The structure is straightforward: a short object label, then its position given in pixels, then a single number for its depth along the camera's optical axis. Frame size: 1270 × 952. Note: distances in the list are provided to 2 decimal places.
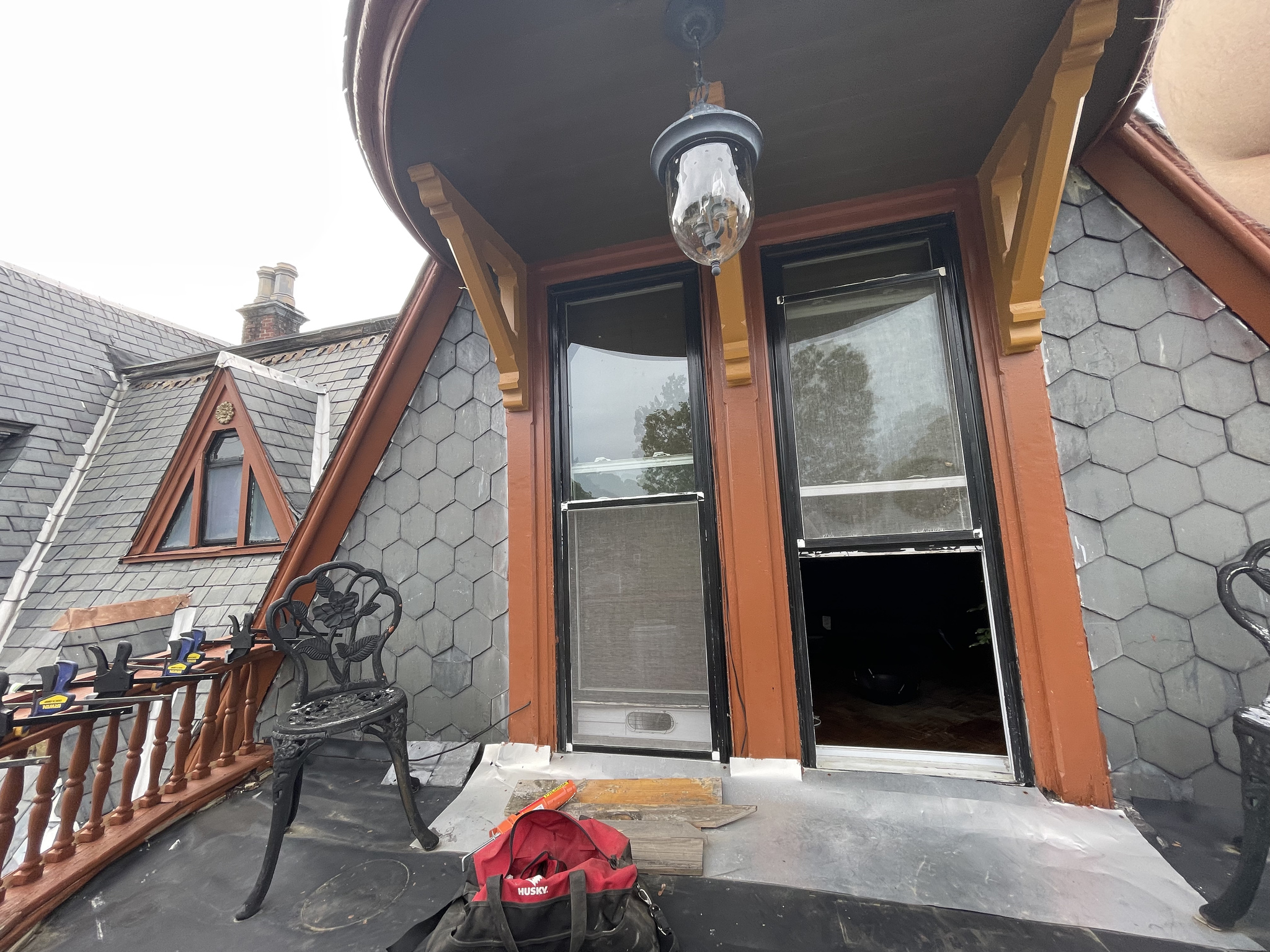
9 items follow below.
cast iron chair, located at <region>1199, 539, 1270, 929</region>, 1.35
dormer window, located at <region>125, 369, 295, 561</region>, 4.10
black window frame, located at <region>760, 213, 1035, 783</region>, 2.17
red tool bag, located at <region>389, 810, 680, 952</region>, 1.33
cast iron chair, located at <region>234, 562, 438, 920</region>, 1.78
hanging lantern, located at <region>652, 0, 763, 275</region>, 1.53
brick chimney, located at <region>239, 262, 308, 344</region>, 6.64
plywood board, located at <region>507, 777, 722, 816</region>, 2.12
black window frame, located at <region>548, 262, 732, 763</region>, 2.42
